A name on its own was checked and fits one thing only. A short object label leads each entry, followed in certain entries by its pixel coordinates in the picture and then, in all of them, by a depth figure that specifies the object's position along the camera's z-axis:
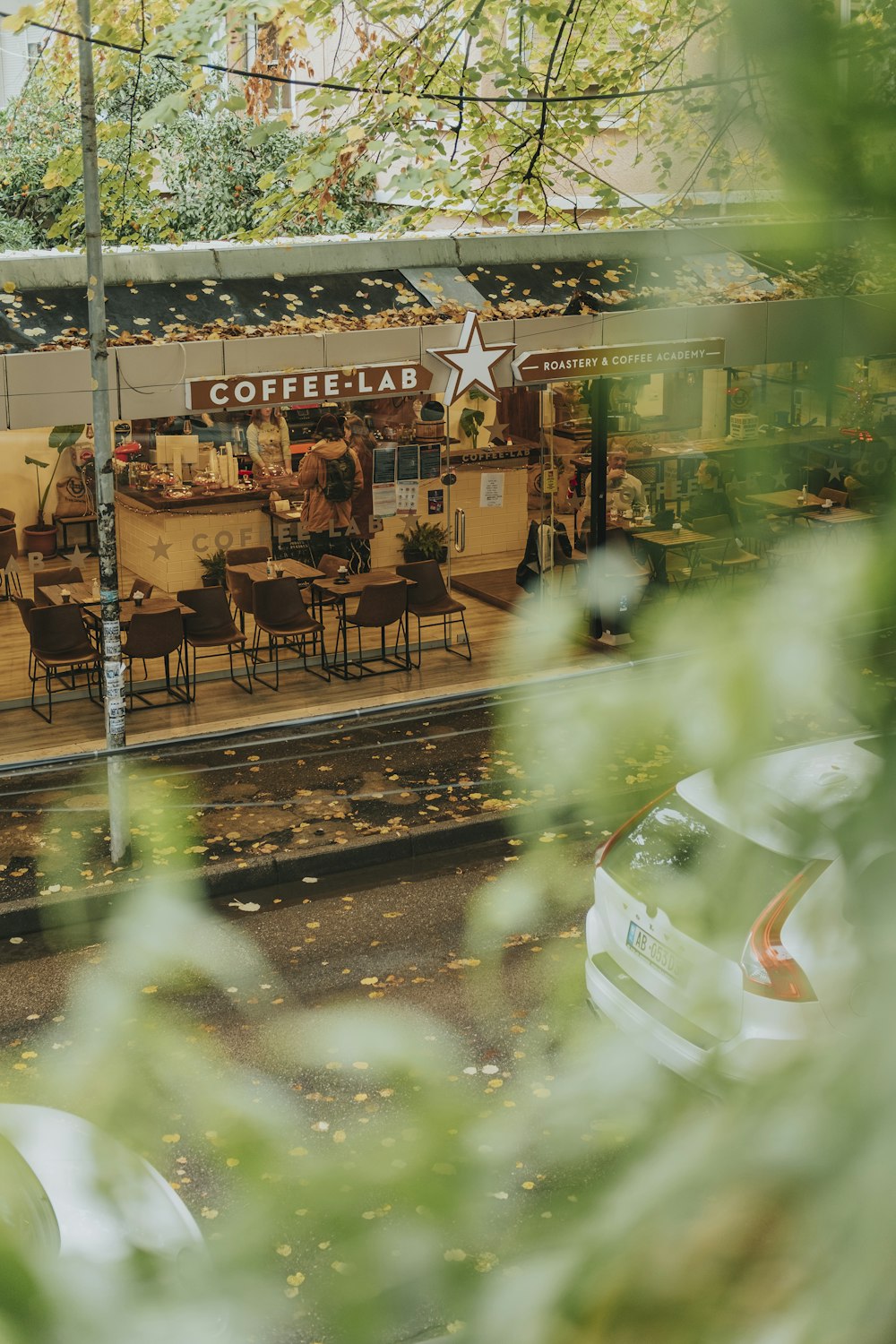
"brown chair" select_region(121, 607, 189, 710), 13.05
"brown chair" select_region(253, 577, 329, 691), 14.02
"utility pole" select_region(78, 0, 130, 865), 9.05
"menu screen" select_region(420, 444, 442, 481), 15.40
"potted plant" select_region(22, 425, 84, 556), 16.25
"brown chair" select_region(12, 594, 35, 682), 12.90
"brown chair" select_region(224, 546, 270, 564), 14.99
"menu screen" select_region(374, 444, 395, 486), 15.14
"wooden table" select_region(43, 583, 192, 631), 13.42
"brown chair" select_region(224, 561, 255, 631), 14.27
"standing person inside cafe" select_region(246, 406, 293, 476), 15.31
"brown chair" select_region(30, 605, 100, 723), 12.84
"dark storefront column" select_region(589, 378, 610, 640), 14.89
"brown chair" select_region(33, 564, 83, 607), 14.17
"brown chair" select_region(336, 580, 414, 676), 14.13
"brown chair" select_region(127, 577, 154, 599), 14.40
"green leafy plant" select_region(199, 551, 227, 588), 15.02
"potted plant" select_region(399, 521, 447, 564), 15.73
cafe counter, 14.81
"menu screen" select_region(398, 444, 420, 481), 15.23
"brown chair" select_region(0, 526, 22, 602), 15.70
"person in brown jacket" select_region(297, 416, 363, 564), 14.90
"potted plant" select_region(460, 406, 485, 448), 16.70
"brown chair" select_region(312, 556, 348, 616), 14.88
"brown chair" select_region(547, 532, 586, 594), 16.22
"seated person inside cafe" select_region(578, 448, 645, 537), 16.42
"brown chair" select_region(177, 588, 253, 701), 13.74
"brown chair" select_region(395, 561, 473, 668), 14.65
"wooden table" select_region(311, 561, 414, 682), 14.46
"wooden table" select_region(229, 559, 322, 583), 14.62
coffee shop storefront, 12.38
